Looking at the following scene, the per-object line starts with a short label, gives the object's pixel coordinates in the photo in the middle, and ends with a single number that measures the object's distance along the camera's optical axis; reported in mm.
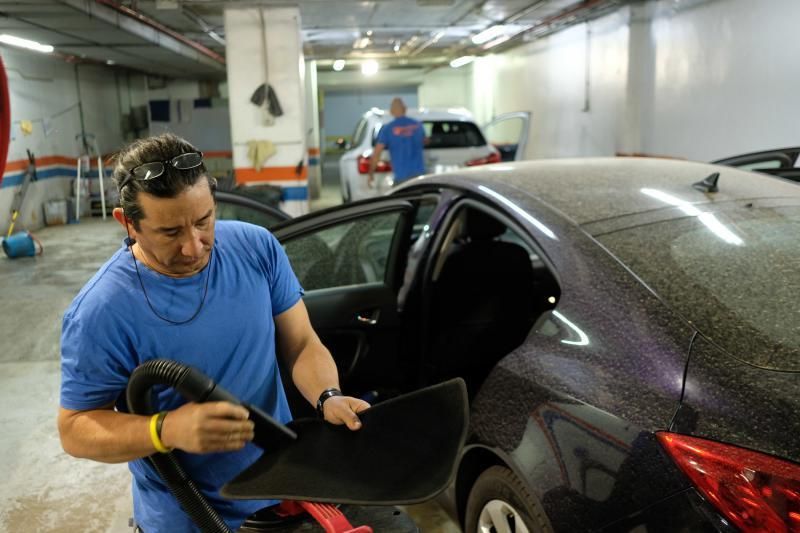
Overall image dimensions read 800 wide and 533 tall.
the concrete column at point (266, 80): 8711
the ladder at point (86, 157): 12727
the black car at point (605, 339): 1439
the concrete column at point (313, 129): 14477
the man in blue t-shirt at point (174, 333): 1365
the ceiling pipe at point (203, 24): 9216
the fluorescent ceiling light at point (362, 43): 13617
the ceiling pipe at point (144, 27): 7918
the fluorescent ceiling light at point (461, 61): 17875
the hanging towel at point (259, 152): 8789
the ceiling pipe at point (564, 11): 9688
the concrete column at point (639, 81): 9797
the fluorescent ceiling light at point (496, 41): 13550
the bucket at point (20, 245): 8930
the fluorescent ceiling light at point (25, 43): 9930
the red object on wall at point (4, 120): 2232
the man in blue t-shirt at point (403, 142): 8195
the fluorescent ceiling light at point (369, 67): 17806
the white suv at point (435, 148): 9055
